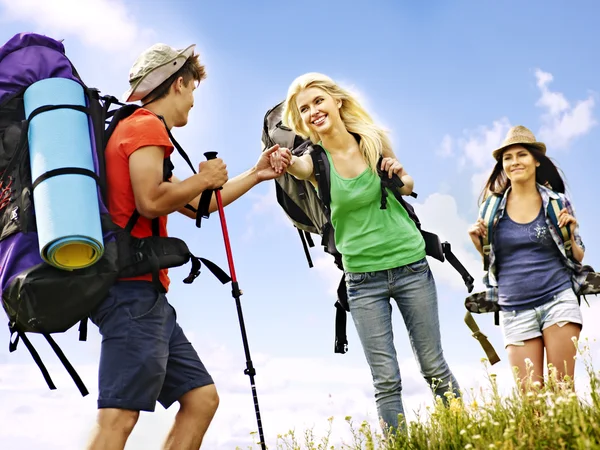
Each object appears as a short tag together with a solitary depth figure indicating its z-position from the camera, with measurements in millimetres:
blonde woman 6664
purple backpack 5129
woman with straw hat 7648
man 5016
